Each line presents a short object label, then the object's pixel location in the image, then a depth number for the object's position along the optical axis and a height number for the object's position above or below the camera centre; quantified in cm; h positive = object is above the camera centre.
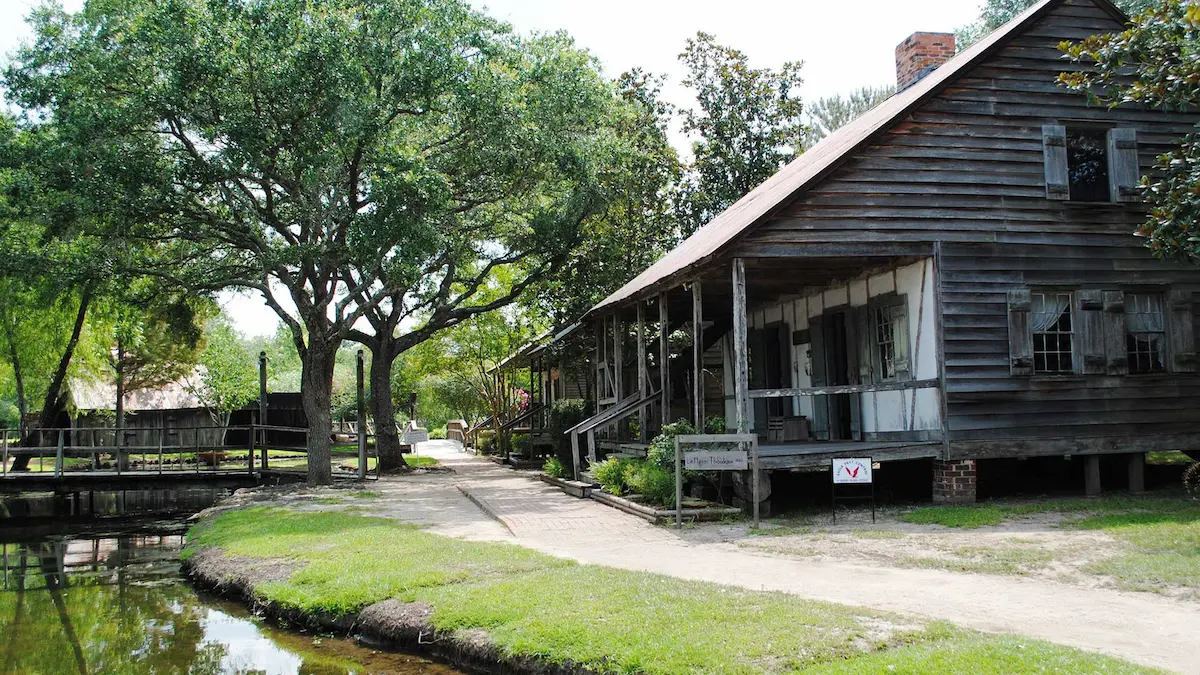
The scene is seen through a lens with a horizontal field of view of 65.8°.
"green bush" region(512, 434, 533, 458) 2862 -134
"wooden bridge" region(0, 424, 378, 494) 2197 -149
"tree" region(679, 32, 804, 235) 3103 +912
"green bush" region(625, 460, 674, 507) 1416 -133
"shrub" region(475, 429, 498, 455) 3691 -159
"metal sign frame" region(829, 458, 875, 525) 1260 -163
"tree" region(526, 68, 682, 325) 2669 +576
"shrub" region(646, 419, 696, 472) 1462 -76
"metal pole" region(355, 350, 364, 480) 2269 -86
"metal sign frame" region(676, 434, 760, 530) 1278 -66
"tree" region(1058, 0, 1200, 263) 1211 +403
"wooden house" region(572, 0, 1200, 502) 1448 +201
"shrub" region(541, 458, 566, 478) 2126 -158
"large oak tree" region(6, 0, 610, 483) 1814 +609
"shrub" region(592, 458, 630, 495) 1623 -134
